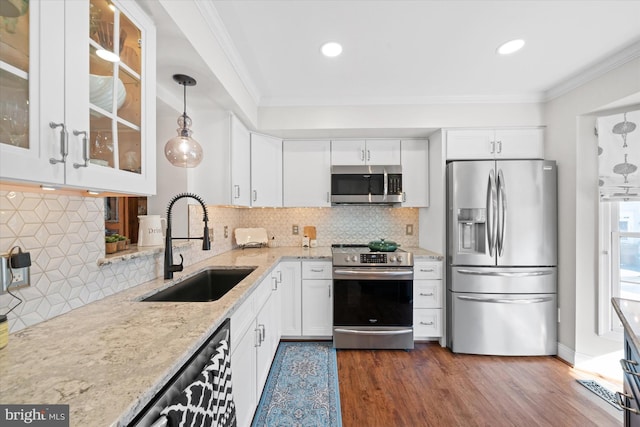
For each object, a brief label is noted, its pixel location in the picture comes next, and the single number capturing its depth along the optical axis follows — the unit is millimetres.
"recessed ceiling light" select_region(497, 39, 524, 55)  1883
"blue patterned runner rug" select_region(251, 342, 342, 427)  1794
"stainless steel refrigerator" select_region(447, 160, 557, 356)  2543
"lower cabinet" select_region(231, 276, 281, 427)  1403
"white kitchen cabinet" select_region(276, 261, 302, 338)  2824
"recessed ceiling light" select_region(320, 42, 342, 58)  1903
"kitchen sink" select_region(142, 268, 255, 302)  1942
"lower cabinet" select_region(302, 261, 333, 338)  2814
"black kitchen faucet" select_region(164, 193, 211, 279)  1666
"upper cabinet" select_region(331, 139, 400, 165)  3086
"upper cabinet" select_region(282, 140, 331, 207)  3119
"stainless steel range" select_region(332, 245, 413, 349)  2695
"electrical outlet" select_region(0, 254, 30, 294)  915
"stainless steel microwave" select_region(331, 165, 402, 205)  3031
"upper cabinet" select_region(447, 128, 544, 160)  2738
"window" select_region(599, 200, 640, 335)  2273
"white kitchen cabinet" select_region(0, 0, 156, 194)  690
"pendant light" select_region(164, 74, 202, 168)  1712
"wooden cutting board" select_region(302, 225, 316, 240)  3377
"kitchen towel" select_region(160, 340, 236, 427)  777
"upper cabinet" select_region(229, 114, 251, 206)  2467
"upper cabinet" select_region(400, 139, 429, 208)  3059
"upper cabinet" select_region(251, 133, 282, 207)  2896
